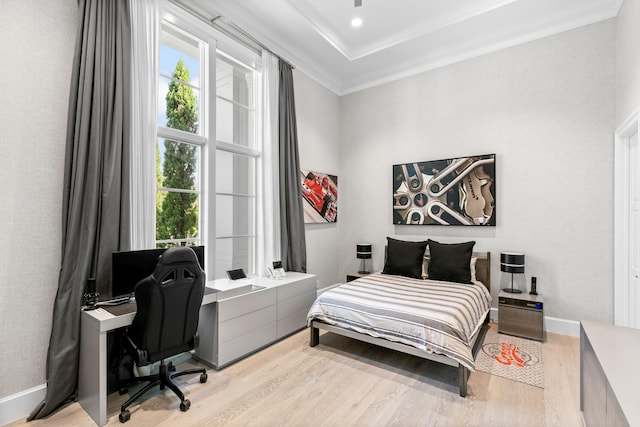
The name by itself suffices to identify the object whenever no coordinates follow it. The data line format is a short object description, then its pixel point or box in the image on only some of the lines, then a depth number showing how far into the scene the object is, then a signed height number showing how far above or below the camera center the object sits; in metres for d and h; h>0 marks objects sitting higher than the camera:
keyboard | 2.30 -0.67
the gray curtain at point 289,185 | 4.01 +0.36
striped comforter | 2.50 -0.91
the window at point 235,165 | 3.51 +0.56
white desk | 2.02 -0.97
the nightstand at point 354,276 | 4.58 -0.94
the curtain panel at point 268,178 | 3.83 +0.43
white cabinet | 1.18 -0.71
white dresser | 2.77 -1.03
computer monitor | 2.29 -0.42
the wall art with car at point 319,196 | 4.55 +0.25
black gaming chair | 2.06 -0.71
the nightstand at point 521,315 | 3.31 -1.12
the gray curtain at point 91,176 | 2.18 +0.27
